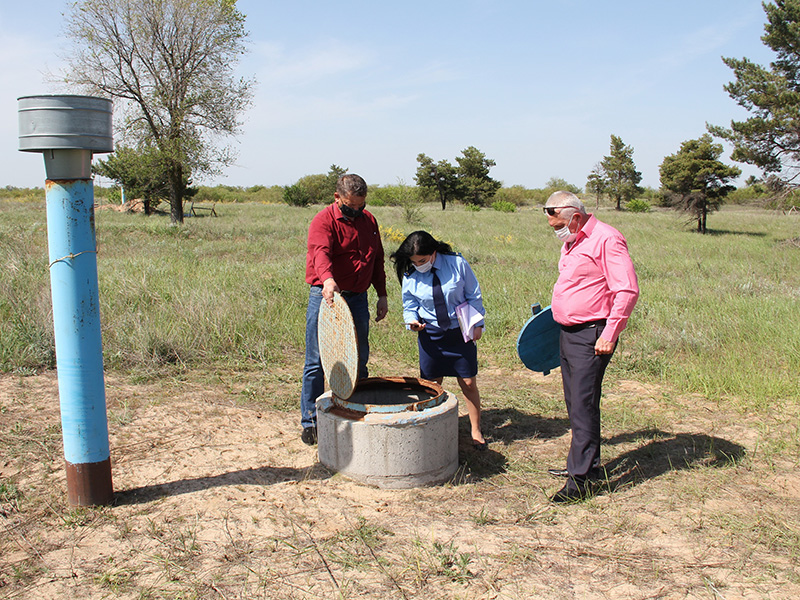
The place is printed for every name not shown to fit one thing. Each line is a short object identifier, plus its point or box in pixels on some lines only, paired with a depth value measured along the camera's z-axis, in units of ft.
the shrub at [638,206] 160.86
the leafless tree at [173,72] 72.64
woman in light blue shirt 13.89
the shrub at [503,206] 140.74
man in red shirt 13.75
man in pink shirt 11.43
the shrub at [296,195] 151.02
